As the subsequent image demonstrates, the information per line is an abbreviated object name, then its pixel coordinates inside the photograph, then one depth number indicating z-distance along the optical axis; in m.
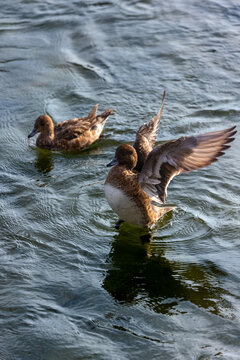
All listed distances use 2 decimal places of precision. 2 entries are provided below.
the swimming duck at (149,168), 11.16
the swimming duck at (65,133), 17.48
